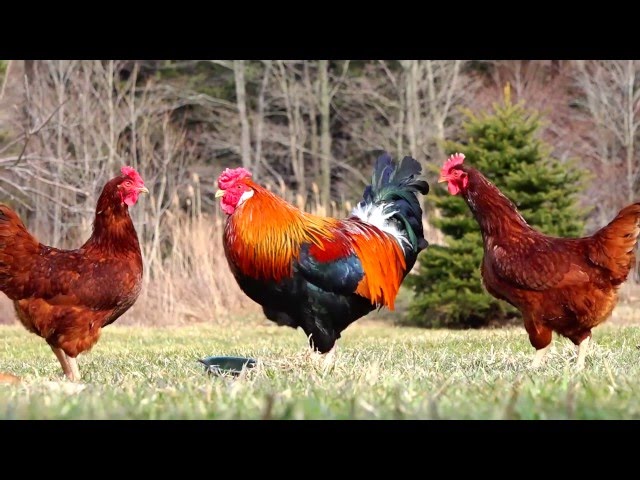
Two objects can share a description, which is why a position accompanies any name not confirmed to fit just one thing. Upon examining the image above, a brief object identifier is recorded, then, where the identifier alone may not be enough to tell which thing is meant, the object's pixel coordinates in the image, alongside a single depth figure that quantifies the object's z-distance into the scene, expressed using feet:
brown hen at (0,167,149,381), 36.58
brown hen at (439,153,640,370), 36.06
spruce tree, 73.87
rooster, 37.09
